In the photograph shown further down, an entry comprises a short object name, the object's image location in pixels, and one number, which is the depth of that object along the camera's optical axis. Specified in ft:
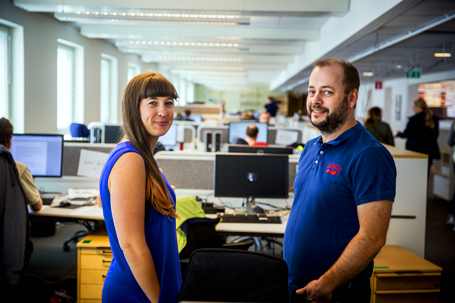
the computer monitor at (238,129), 16.55
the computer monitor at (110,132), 14.99
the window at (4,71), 15.65
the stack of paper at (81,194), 9.00
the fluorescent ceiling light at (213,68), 35.76
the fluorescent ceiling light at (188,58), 25.38
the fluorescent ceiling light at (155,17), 13.05
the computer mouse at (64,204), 8.40
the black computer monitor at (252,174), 8.35
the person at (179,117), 21.88
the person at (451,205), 14.29
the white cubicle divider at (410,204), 7.70
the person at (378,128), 17.48
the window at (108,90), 27.09
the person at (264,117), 22.18
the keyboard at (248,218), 7.63
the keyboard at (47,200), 8.55
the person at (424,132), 17.60
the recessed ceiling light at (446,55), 19.08
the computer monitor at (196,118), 23.77
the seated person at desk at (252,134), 13.08
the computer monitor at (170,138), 16.35
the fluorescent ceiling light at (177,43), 18.58
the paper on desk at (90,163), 9.77
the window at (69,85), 20.98
